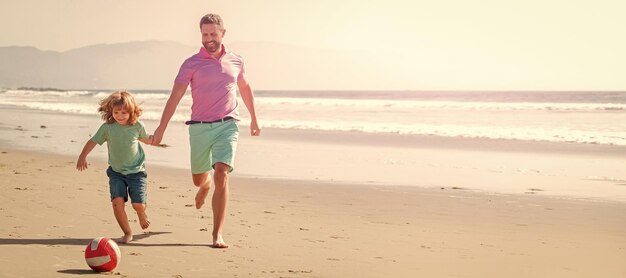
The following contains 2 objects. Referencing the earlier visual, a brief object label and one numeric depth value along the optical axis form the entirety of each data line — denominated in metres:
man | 6.29
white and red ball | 5.19
